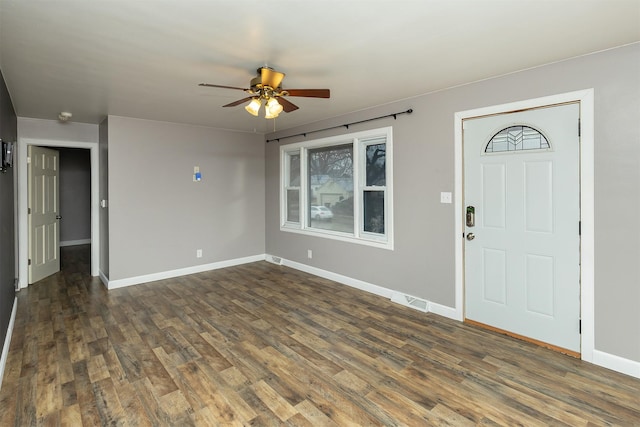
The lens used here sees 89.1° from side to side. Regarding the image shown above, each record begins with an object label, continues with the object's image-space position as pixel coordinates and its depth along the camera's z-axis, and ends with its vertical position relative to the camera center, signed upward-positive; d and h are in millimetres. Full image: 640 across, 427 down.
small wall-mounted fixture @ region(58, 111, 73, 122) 4250 +1308
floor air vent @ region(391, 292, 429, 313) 3717 -1060
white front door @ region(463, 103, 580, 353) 2750 -110
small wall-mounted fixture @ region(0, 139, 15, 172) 2635 +477
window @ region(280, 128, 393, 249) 4297 +377
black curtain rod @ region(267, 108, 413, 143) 3798 +1211
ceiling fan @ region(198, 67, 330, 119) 2604 +995
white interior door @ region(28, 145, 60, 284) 4754 +0
